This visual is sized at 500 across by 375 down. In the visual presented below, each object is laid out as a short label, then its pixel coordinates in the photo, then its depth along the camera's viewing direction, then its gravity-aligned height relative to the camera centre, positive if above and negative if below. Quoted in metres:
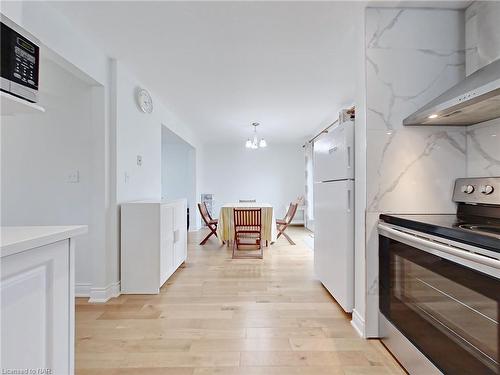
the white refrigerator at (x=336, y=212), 2.09 -0.20
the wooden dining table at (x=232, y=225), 4.67 -0.62
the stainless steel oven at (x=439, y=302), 0.97 -0.51
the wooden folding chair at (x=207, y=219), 5.15 -0.58
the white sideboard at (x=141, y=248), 2.67 -0.58
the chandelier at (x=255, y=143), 5.29 +0.93
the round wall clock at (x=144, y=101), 3.12 +1.07
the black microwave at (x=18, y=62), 1.01 +0.51
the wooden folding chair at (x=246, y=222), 4.33 -0.53
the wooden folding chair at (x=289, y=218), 5.10 -0.56
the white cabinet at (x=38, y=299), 0.79 -0.36
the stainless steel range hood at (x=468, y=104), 1.16 +0.44
